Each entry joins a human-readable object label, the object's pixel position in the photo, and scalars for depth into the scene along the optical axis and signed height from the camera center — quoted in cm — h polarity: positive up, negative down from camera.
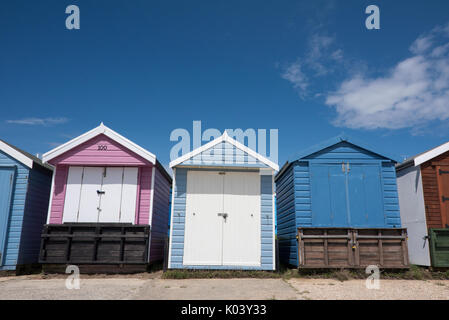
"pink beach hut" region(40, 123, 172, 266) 941 +140
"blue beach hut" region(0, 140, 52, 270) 938 +63
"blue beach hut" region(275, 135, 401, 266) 905 +128
